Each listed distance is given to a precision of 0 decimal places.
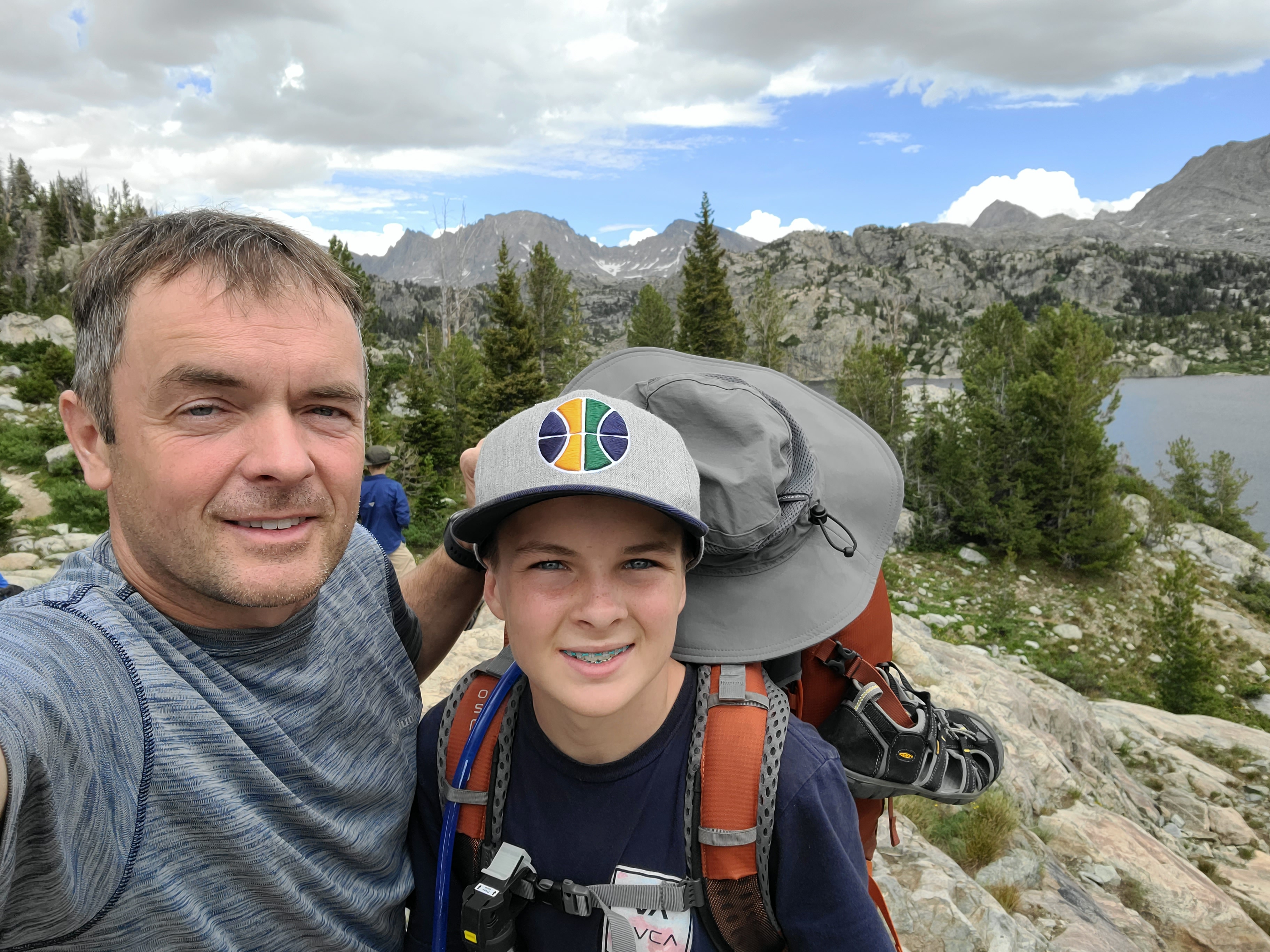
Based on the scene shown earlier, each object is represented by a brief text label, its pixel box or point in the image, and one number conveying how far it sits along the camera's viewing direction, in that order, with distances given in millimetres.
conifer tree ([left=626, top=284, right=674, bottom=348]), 41844
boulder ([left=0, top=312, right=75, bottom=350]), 30188
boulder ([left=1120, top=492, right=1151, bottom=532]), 28047
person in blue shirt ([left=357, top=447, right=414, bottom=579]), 9336
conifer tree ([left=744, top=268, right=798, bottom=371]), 37312
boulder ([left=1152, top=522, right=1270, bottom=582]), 25938
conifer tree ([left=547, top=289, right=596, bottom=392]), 34625
